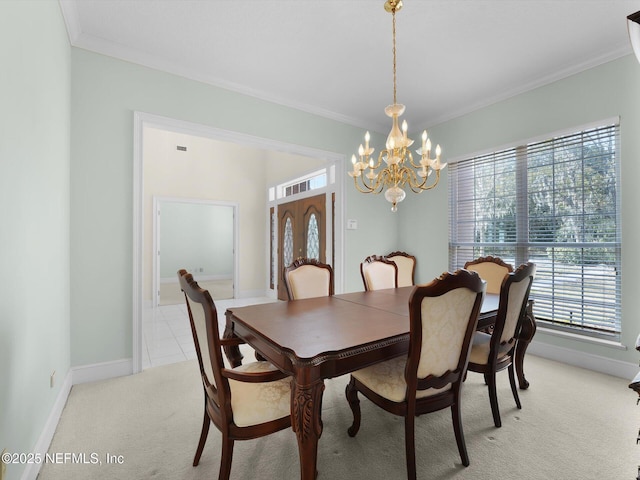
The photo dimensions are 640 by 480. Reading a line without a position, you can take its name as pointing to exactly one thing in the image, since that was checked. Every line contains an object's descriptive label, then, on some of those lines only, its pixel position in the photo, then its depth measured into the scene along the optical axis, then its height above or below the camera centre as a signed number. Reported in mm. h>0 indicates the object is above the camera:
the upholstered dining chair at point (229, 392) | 1232 -675
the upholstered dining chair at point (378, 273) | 2994 -315
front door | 4816 +205
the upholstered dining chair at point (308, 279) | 2533 -315
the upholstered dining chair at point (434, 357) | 1335 -548
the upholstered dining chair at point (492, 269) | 2695 -255
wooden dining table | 1191 -446
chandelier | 1964 +558
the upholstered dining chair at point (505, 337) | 1798 -609
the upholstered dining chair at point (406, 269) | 4258 -381
